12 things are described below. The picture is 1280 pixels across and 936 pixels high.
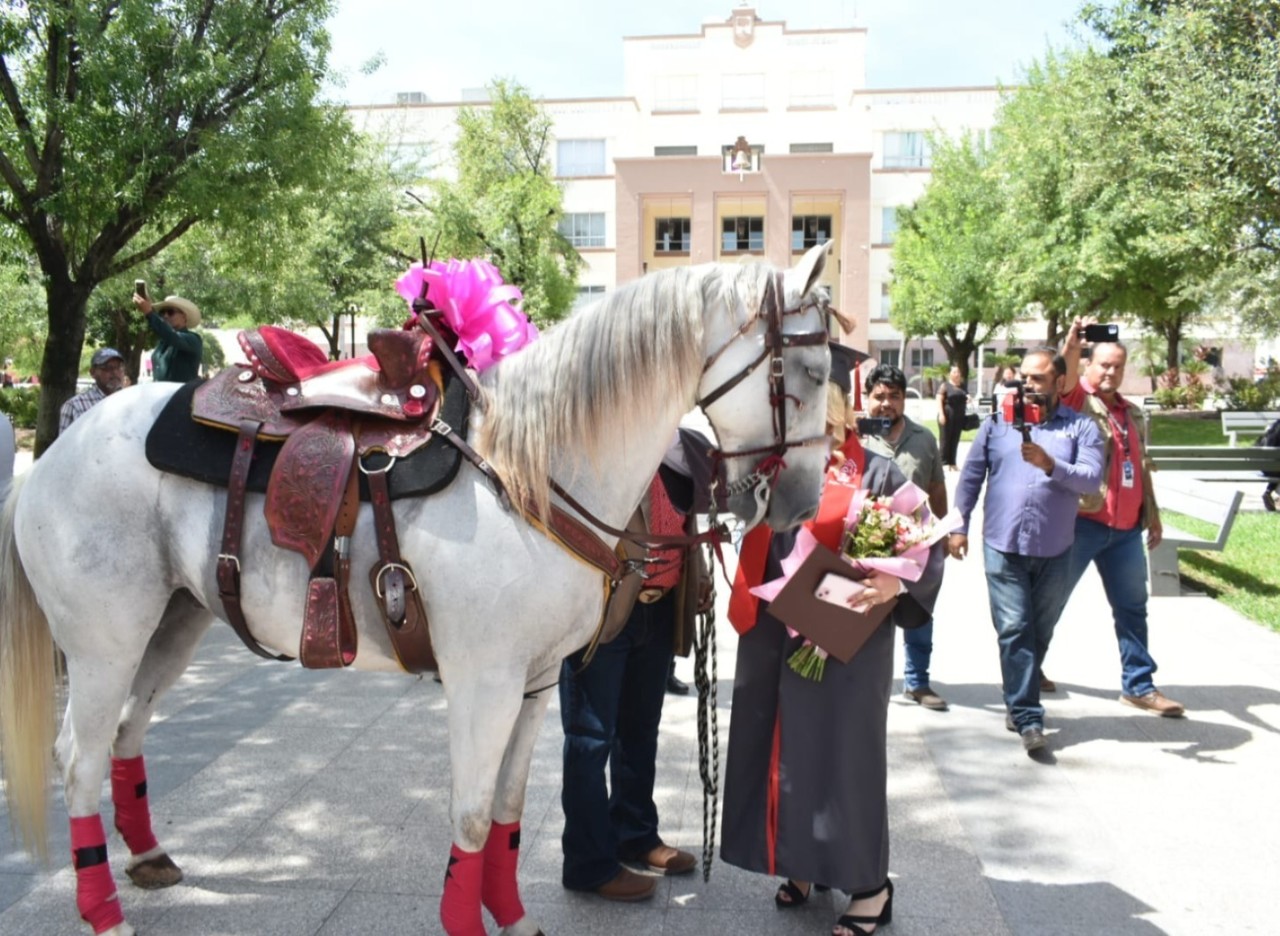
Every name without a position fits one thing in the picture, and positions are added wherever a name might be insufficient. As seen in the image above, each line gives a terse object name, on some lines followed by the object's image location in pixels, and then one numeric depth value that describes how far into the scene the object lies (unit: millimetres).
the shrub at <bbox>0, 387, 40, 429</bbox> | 22219
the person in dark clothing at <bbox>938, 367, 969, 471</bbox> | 13969
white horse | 2432
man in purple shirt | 4523
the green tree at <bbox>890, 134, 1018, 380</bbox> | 27094
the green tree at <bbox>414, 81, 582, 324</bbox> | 25203
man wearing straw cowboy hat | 5541
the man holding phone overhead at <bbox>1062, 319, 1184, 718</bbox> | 5066
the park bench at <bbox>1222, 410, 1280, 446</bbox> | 18111
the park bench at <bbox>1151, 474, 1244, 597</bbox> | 7281
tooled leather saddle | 2482
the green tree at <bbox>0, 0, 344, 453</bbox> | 7074
